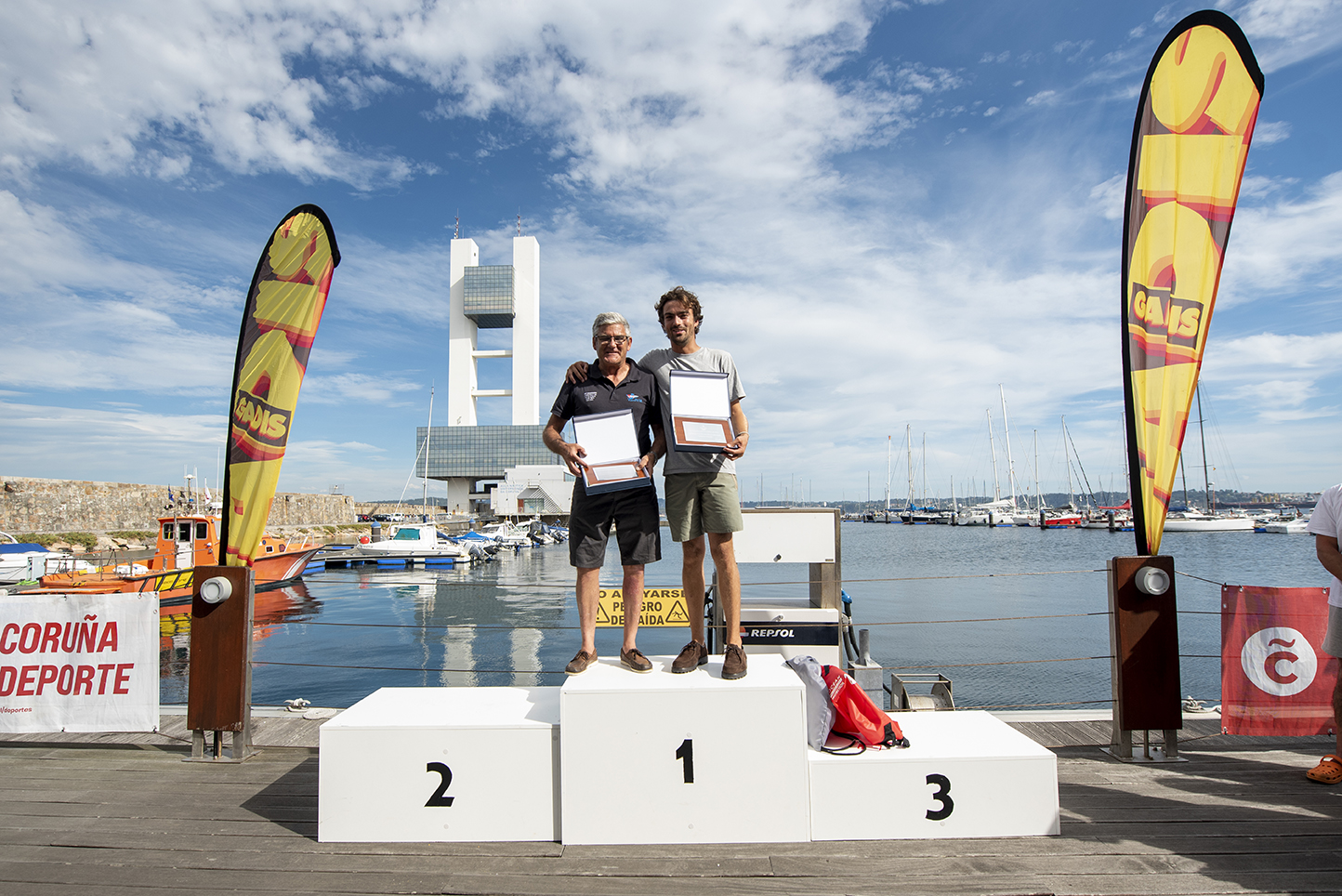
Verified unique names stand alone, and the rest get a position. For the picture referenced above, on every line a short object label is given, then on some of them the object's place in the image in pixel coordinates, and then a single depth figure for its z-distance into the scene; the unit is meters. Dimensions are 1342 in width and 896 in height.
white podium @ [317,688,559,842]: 2.58
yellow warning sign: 6.13
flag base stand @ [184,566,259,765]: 3.51
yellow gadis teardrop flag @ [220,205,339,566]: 3.91
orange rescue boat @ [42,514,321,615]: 15.24
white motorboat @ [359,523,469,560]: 33.09
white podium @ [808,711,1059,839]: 2.51
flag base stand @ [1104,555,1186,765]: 3.34
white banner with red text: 3.82
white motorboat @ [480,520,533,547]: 44.20
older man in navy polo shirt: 2.99
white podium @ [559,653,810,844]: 2.50
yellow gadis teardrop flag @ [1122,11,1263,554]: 3.44
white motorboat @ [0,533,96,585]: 19.58
